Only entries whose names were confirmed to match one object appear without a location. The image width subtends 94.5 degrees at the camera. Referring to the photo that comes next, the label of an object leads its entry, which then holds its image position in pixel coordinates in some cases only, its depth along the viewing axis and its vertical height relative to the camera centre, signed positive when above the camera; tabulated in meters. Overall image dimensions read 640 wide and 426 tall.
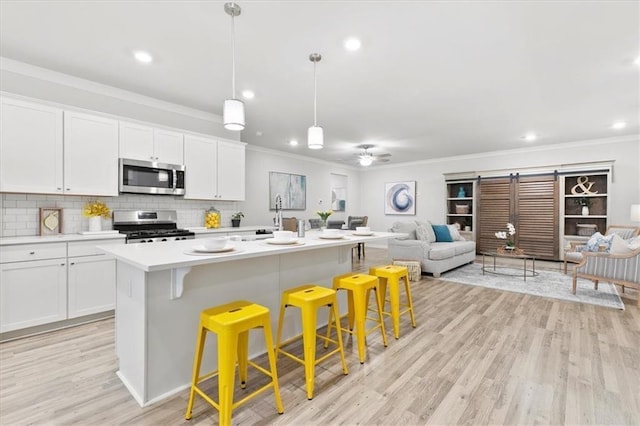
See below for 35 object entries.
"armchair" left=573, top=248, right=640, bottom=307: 3.62 -0.71
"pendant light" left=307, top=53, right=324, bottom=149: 2.98 +0.75
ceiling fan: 6.33 +1.34
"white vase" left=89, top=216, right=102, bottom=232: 3.50 -0.19
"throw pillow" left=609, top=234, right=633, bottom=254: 3.75 -0.42
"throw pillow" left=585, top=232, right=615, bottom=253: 4.31 -0.46
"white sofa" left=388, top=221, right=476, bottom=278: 5.18 -0.70
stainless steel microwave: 3.67 +0.42
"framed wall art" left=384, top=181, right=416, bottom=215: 8.80 +0.41
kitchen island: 1.77 -0.61
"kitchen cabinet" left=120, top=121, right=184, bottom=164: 3.67 +0.85
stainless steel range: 3.52 -0.23
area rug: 3.93 -1.13
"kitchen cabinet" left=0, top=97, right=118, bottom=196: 2.93 +0.61
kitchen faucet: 2.62 -0.04
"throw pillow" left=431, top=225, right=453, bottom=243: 6.17 -0.48
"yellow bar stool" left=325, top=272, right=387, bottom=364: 2.32 -0.71
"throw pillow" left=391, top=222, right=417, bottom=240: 5.65 -0.34
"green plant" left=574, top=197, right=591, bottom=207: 6.32 +0.25
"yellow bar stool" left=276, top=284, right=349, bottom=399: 1.90 -0.68
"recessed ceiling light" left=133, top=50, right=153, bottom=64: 2.83 +1.49
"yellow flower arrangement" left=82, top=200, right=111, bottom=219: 3.49 -0.01
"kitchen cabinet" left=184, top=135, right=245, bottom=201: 4.31 +0.63
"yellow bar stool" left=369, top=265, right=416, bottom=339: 2.74 -0.71
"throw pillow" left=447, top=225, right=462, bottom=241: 6.34 -0.47
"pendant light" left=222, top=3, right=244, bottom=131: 2.25 +0.76
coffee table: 4.99 -1.10
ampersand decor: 6.28 +0.57
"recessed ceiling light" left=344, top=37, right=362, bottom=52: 2.59 +1.50
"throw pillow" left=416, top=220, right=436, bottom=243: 5.55 -0.40
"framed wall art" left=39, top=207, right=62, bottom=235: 3.23 -0.14
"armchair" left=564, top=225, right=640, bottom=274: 5.05 -0.41
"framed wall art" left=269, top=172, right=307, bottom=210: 7.17 +0.53
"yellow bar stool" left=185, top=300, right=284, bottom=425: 1.54 -0.74
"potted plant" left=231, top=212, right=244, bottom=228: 5.12 -0.18
